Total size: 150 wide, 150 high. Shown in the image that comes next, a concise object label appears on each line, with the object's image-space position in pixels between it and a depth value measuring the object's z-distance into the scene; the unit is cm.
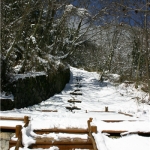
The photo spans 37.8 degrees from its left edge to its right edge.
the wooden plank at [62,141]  362
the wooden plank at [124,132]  396
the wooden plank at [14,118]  437
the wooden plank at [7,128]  392
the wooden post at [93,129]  387
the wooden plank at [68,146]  357
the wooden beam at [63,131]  401
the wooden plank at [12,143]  349
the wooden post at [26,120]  419
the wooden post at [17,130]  357
